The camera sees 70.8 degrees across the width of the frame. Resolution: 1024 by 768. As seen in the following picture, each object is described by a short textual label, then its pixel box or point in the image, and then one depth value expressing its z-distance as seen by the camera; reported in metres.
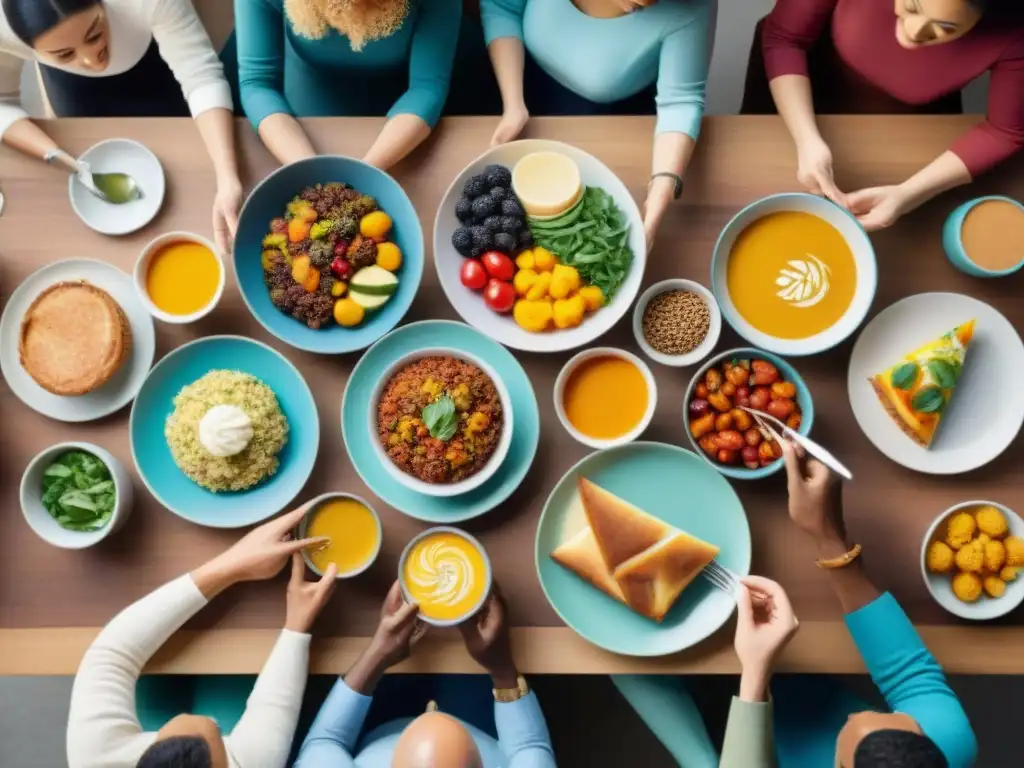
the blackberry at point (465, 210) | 1.61
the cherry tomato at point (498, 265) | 1.60
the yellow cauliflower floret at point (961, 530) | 1.55
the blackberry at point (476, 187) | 1.61
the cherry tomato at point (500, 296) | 1.60
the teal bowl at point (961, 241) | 1.61
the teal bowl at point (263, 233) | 1.62
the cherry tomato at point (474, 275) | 1.61
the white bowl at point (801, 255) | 1.61
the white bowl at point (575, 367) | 1.57
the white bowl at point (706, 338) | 1.59
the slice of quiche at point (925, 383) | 1.55
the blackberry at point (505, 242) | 1.58
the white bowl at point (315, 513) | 1.57
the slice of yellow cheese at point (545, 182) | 1.60
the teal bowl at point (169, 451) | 1.61
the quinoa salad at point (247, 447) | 1.55
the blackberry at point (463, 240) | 1.59
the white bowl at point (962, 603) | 1.55
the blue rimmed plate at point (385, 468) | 1.60
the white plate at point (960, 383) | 1.61
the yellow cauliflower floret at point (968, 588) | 1.55
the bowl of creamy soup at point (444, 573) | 1.55
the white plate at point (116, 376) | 1.65
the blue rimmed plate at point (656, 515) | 1.58
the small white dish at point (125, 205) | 1.71
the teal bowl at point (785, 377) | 1.54
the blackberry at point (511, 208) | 1.59
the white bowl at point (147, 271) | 1.62
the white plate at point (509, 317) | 1.61
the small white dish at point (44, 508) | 1.55
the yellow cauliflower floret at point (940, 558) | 1.56
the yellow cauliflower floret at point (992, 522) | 1.54
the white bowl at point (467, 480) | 1.53
